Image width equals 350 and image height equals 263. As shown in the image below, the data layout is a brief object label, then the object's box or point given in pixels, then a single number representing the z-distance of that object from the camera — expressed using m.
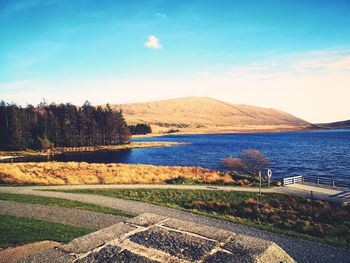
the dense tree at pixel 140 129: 153.38
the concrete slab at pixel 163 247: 4.77
